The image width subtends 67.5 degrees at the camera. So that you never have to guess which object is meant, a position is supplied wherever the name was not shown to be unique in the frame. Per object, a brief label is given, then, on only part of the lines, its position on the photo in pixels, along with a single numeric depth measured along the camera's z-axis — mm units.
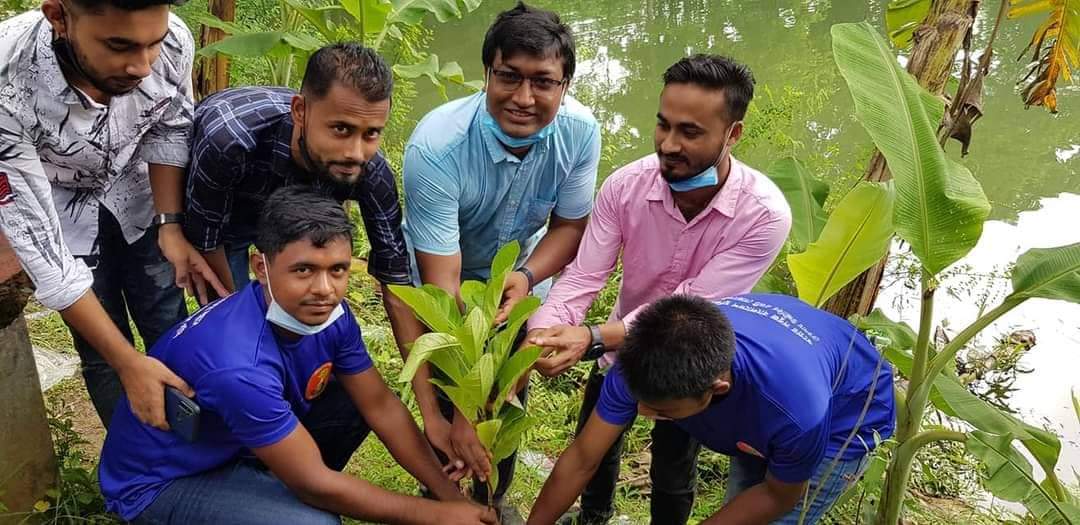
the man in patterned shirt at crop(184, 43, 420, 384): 1979
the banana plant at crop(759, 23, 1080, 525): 1986
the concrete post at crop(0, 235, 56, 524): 2193
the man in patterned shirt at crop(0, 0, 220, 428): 1758
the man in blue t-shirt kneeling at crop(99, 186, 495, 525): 1887
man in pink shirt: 2166
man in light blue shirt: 2178
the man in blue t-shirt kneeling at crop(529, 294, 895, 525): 1799
